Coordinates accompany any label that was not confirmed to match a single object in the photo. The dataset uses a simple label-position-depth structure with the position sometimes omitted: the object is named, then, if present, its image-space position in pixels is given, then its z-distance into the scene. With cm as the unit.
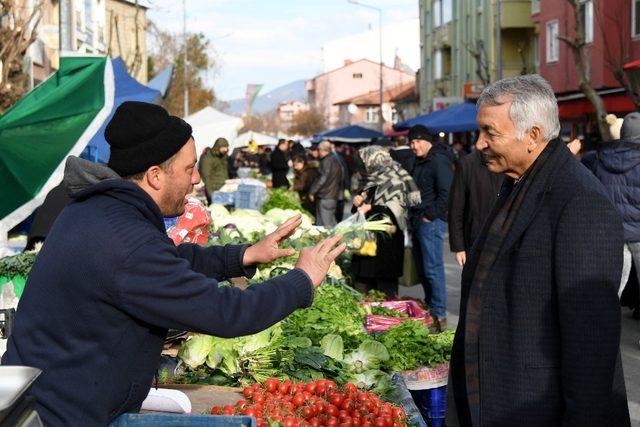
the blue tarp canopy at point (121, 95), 1145
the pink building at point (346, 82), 10750
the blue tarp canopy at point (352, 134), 3778
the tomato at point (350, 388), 518
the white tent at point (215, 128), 1953
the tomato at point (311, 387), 516
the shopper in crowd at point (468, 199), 902
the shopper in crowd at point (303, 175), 1986
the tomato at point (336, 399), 501
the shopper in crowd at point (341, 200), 1848
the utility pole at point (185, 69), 4381
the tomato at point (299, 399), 497
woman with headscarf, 1057
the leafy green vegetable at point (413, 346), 626
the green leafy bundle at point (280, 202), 1664
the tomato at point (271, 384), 507
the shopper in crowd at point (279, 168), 2420
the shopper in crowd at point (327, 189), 1755
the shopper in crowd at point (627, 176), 878
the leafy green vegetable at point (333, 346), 616
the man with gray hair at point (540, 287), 338
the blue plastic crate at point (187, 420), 313
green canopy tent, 896
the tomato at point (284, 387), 511
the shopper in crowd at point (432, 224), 1049
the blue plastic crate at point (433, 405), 626
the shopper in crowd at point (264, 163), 3722
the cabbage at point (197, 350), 572
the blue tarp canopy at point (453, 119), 2395
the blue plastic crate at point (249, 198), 1741
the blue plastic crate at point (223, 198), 1809
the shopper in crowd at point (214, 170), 2045
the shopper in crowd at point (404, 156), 1602
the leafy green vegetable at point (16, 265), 771
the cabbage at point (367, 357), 612
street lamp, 5897
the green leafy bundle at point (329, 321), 653
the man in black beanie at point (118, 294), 293
